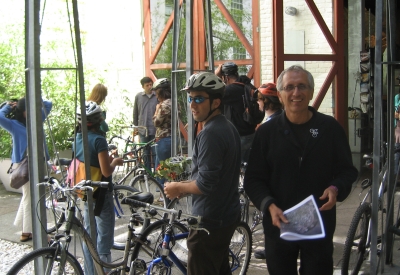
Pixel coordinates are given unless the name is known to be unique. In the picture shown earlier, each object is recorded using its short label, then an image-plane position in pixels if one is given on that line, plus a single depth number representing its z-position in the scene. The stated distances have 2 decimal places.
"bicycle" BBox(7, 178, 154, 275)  3.58
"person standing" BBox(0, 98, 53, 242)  6.18
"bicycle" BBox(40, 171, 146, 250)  6.28
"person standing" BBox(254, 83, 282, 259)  5.45
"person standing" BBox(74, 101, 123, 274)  4.50
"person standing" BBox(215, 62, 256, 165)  6.52
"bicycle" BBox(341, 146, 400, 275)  4.55
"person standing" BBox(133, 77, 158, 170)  9.52
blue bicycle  3.77
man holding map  2.98
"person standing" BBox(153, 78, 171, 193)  7.59
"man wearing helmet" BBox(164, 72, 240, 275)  3.38
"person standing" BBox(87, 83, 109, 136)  6.93
